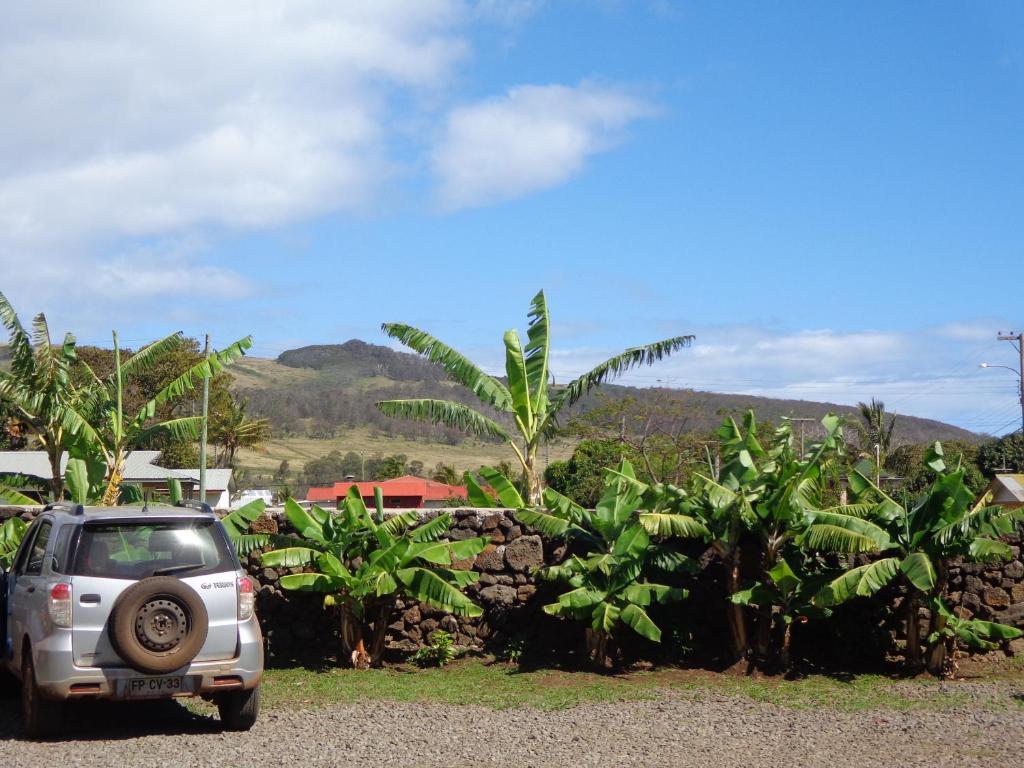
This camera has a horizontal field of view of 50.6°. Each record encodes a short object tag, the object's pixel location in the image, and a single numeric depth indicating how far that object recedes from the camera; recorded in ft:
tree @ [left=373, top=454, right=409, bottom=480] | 233.84
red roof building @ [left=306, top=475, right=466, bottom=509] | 161.99
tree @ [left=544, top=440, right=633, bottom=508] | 136.77
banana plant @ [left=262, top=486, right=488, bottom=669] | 36.50
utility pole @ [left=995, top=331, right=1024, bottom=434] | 154.61
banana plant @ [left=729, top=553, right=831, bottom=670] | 35.96
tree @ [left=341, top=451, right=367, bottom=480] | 319.47
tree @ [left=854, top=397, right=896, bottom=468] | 202.80
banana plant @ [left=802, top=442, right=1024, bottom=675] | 34.65
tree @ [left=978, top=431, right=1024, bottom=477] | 185.47
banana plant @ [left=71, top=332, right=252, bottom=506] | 48.01
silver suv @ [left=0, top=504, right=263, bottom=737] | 25.25
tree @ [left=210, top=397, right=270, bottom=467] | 192.85
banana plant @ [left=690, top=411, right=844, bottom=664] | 36.47
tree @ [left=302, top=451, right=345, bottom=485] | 316.40
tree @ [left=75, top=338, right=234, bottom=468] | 164.96
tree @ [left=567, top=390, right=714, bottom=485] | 128.67
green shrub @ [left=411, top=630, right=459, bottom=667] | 38.68
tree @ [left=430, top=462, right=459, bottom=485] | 226.38
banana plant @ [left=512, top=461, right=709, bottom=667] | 36.09
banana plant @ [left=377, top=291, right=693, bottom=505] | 48.32
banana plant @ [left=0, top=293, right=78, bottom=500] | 48.24
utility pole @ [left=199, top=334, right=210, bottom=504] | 90.68
